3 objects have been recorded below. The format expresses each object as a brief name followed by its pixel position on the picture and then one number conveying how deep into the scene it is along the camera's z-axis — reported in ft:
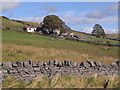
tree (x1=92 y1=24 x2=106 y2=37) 489.50
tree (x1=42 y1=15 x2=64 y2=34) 389.19
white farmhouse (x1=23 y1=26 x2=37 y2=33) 384.76
